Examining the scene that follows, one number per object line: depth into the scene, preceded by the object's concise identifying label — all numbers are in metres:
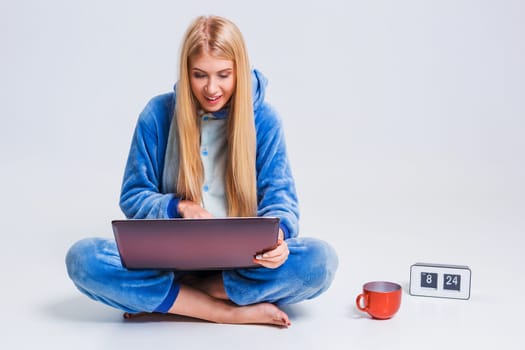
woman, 2.39
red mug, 2.46
